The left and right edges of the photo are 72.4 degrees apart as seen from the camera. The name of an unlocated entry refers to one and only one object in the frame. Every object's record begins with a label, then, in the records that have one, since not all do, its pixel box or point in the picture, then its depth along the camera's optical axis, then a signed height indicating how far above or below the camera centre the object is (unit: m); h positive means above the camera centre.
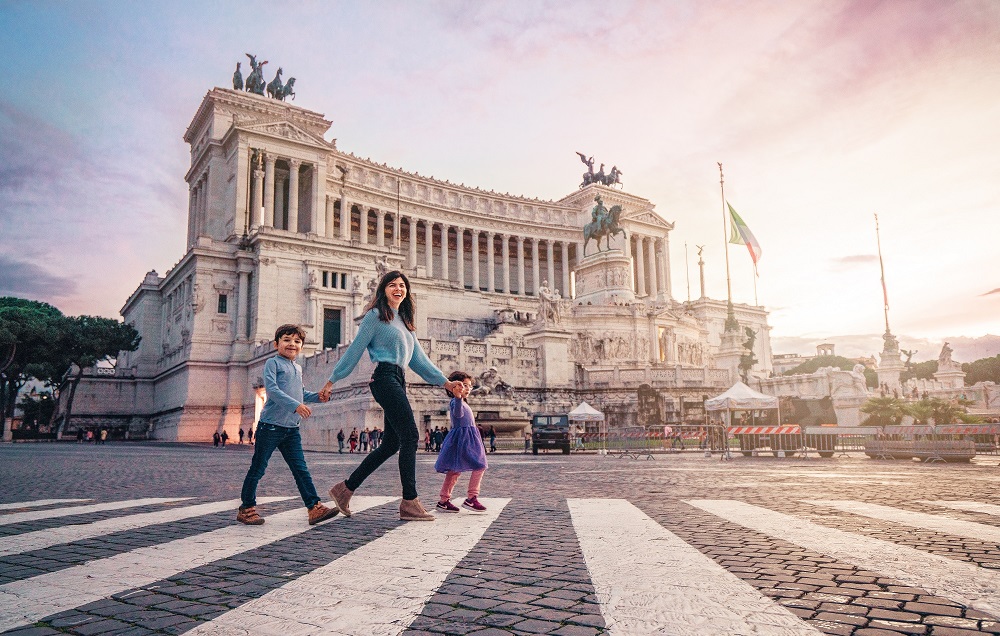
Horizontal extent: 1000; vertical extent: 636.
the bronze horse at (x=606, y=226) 57.09 +15.99
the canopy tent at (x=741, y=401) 25.59 +0.52
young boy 6.22 -0.03
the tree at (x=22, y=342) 49.75 +6.24
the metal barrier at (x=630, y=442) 25.62 -0.95
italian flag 47.69 +12.54
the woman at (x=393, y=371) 6.41 +0.49
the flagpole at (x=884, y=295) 52.76 +9.11
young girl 6.94 -0.32
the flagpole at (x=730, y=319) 44.19 +6.15
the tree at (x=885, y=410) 23.19 +0.07
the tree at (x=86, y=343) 52.28 +6.42
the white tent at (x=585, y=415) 29.97 +0.09
